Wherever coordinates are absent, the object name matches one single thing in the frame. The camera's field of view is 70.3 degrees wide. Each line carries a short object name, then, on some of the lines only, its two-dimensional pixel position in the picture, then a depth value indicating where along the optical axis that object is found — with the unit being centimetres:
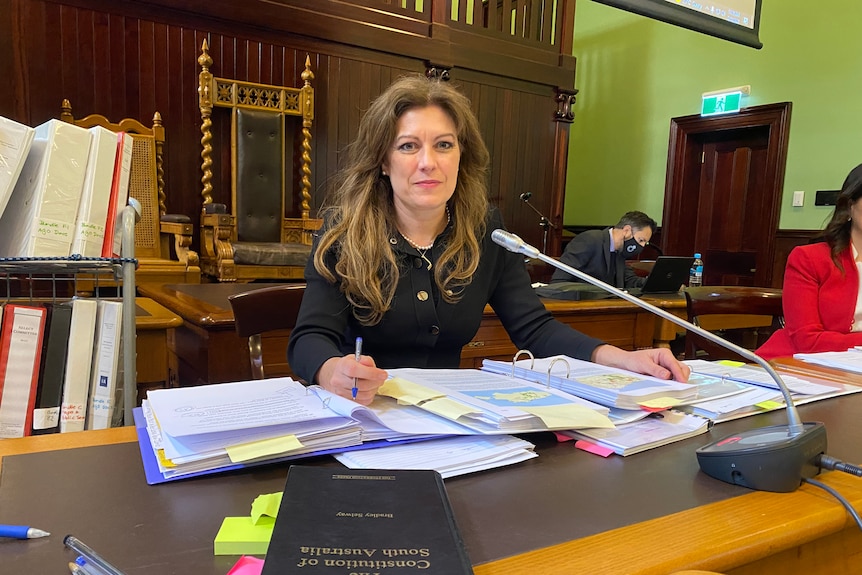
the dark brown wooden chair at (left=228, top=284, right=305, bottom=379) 127
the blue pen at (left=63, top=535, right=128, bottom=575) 45
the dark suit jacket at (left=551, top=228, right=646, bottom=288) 368
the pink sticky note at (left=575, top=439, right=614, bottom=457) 75
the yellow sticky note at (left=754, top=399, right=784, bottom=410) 97
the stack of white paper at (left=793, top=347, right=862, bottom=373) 135
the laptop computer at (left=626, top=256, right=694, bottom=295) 297
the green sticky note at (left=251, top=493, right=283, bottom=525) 53
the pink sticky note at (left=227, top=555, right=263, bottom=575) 46
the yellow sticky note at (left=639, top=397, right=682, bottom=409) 87
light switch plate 493
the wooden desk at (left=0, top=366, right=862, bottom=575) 49
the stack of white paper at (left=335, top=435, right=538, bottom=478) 66
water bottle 467
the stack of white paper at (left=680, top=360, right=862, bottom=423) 93
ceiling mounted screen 345
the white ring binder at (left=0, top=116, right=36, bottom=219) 112
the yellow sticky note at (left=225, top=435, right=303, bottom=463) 64
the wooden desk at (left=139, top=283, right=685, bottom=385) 167
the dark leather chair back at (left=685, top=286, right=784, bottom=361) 192
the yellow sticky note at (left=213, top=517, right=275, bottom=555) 49
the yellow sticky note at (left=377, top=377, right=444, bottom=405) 83
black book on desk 44
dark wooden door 518
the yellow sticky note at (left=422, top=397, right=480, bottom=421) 76
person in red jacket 185
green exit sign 534
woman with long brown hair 124
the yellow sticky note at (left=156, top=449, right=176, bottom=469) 63
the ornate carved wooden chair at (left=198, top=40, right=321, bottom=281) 395
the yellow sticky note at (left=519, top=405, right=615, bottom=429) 77
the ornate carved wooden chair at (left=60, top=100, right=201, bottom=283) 367
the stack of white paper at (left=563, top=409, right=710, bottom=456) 76
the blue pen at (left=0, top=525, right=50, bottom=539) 50
